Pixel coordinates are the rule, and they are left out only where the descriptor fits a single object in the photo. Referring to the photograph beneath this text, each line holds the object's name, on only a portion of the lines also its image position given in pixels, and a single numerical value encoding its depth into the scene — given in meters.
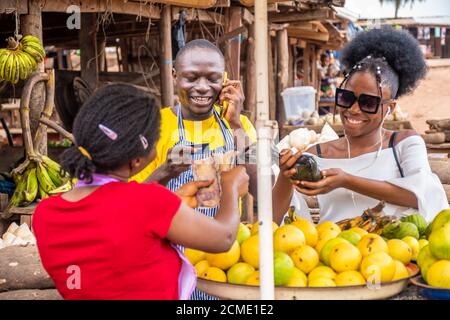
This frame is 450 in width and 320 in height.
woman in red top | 1.80
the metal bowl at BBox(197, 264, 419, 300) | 1.94
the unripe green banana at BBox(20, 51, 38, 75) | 4.91
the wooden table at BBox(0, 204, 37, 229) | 4.83
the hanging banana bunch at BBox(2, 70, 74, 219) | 4.94
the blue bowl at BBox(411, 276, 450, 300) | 1.99
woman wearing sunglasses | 2.86
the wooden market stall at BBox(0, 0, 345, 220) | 5.57
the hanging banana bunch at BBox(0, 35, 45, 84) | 4.89
